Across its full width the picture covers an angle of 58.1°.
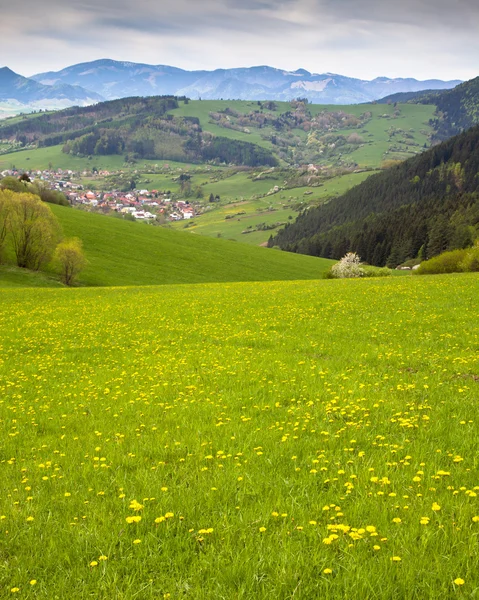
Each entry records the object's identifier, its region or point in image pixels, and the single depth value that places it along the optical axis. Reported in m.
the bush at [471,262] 60.90
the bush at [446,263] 65.50
